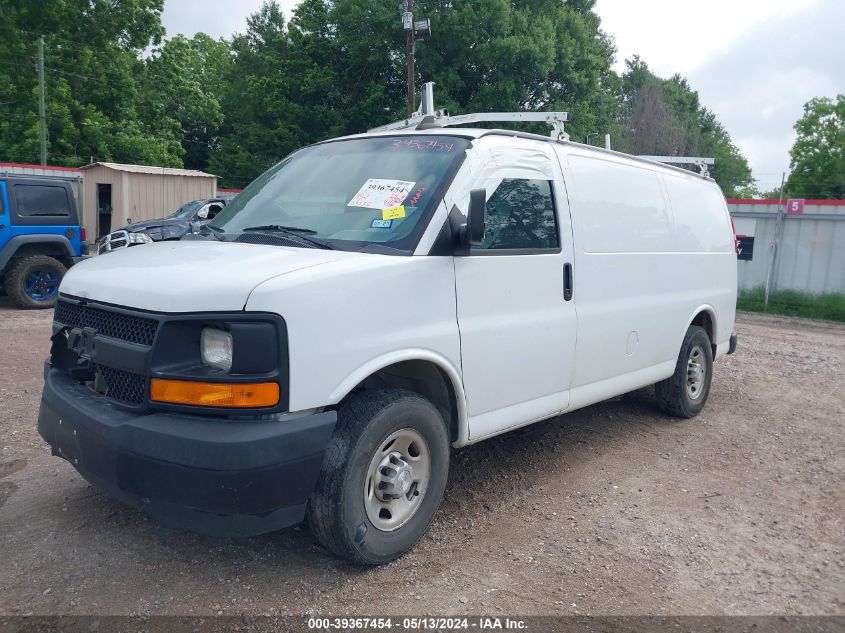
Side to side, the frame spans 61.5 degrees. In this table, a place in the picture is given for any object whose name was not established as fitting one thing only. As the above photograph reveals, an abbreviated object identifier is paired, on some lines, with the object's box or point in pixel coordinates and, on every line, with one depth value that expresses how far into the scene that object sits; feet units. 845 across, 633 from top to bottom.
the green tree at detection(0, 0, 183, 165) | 86.07
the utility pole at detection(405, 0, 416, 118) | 72.74
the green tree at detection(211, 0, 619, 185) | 92.73
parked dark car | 44.83
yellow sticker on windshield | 11.69
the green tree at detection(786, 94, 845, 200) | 173.21
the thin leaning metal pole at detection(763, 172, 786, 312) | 46.21
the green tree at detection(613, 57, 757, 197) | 139.23
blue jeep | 36.29
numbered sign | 45.85
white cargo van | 9.29
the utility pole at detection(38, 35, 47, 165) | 78.31
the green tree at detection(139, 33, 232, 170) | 107.24
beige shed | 65.05
